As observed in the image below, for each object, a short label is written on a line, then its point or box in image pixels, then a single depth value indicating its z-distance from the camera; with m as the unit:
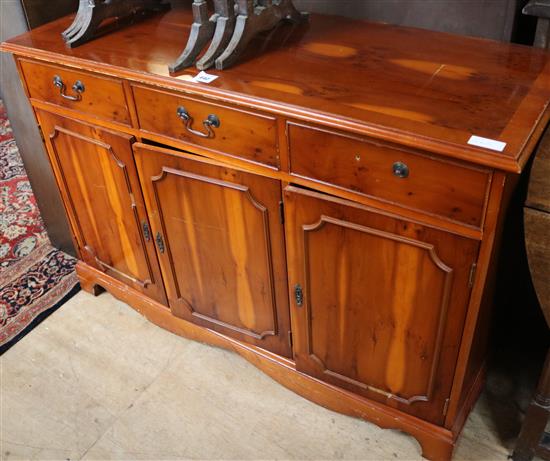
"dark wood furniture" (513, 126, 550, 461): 1.27
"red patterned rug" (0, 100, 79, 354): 2.30
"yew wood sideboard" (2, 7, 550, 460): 1.27
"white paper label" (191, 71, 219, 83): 1.47
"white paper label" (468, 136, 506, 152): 1.13
